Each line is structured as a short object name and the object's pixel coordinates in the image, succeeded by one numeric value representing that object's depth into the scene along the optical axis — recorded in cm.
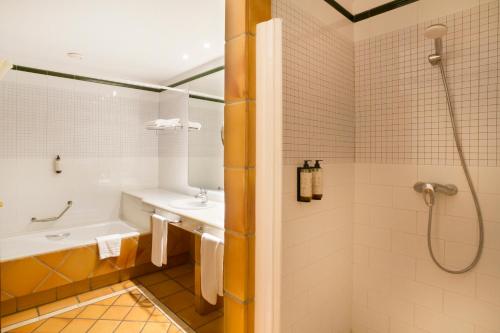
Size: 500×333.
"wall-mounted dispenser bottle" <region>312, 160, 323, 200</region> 133
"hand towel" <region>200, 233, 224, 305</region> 165
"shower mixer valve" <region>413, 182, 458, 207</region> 135
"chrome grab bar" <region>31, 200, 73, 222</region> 284
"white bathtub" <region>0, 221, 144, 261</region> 225
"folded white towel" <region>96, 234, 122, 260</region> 241
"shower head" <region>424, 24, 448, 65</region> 121
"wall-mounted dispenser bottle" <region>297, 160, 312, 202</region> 129
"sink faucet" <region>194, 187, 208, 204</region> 248
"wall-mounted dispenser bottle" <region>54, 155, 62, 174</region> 295
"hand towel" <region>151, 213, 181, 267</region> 226
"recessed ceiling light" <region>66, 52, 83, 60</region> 262
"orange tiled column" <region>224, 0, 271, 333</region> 108
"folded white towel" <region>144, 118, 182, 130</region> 298
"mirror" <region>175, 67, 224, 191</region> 264
